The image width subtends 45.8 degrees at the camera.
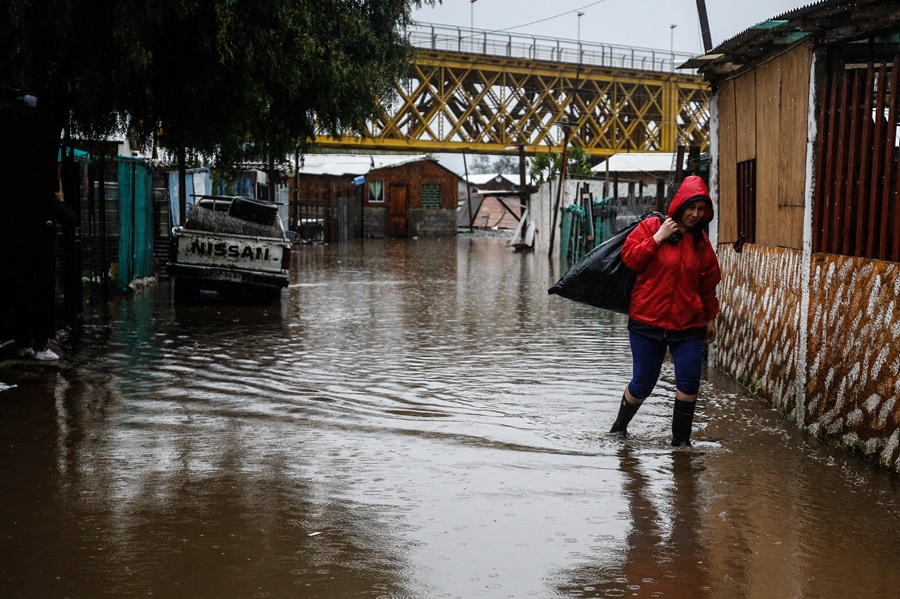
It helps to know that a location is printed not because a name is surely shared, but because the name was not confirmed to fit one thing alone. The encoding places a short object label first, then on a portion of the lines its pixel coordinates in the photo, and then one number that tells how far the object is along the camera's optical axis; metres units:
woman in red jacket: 6.55
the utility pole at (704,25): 16.89
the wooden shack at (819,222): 6.31
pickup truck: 16.28
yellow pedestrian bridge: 52.91
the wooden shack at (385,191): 55.31
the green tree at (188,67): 10.26
